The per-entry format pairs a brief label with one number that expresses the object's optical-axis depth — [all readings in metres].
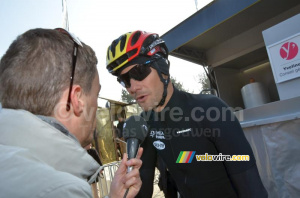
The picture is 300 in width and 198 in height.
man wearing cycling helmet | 0.51
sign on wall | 0.85
